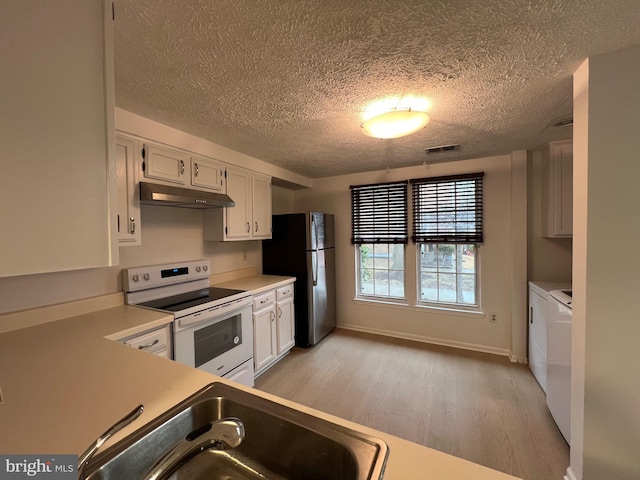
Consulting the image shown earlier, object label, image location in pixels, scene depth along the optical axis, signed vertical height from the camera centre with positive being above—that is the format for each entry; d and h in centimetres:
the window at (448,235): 314 -2
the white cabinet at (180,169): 200 +59
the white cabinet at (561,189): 242 +41
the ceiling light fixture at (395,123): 162 +72
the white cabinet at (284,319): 292 -98
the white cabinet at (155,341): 158 -66
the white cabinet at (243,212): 265 +26
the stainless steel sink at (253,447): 62 -56
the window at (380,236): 353 -3
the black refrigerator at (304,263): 322 -36
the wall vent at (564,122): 200 +87
